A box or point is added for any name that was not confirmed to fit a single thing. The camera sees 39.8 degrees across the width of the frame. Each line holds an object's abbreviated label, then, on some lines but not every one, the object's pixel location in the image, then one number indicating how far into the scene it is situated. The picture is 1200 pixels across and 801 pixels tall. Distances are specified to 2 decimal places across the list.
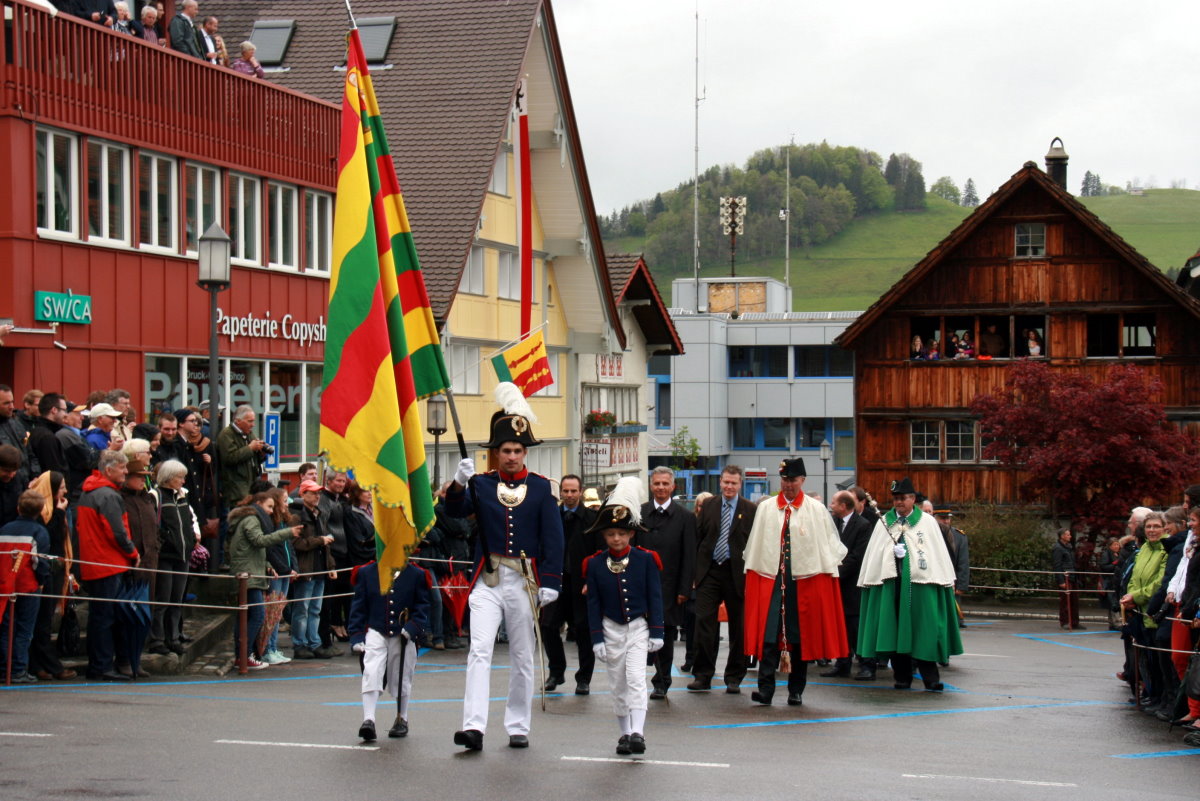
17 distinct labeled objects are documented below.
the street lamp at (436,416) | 30.12
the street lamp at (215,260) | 18.80
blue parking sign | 27.38
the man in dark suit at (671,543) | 15.04
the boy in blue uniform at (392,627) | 11.30
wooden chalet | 44.66
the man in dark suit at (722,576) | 15.44
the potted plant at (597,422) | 47.59
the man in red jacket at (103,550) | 14.46
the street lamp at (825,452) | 55.35
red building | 22.14
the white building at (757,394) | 72.81
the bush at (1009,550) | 37.88
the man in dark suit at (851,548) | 18.16
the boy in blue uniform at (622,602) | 11.48
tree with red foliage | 39.75
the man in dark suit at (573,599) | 15.16
